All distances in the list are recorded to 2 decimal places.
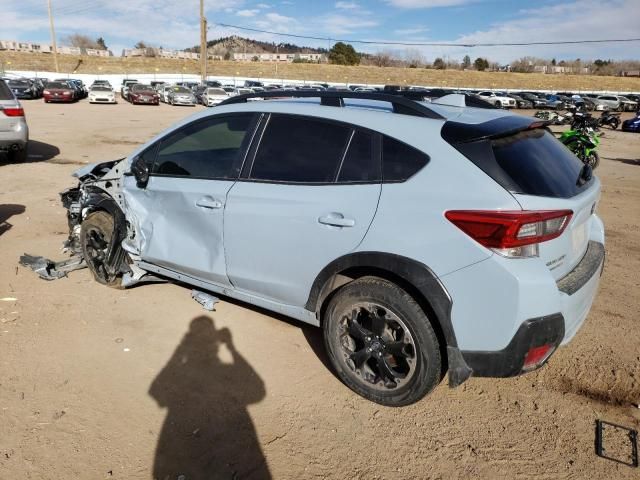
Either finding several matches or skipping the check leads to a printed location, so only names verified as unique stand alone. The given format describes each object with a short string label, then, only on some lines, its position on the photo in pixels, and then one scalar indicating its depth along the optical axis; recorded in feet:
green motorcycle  35.14
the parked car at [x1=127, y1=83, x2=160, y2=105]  98.53
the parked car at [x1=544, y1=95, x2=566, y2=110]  116.72
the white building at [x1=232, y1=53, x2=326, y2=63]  395.55
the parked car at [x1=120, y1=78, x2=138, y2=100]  116.26
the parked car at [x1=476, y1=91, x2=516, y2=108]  126.02
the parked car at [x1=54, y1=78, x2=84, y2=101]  98.77
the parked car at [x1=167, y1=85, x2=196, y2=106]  100.12
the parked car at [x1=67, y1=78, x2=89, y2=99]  108.68
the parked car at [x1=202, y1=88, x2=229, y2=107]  98.84
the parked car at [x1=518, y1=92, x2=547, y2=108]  131.58
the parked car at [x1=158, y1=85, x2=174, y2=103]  108.37
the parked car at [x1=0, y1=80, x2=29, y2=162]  29.53
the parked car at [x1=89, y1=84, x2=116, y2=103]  95.61
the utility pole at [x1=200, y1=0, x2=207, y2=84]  130.21
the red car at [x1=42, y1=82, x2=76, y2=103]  93.25
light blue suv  7.57
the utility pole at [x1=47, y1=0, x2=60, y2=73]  171.65
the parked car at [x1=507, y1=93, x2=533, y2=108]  131.34
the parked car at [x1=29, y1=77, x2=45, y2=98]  109.09
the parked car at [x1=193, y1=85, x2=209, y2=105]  108.68
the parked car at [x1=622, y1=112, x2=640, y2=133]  74.90
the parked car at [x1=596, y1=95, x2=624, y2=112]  128.06
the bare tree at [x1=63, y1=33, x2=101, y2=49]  396.16
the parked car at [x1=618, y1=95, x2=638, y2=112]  130.72
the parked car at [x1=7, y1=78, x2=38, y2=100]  102.94
